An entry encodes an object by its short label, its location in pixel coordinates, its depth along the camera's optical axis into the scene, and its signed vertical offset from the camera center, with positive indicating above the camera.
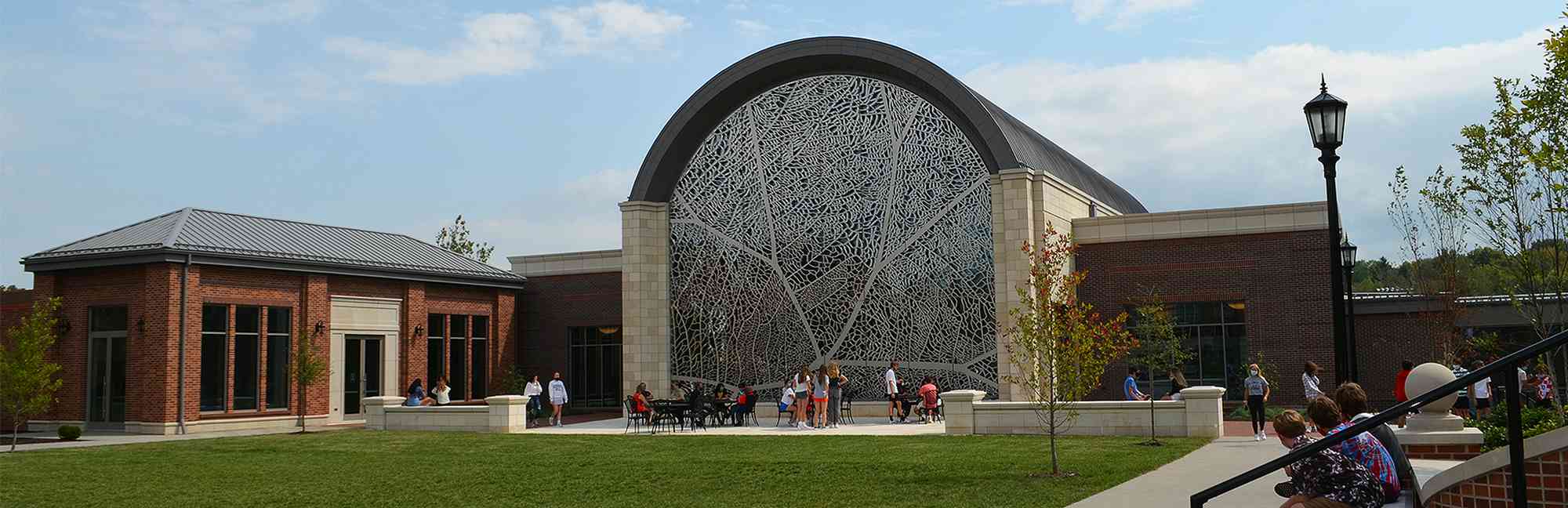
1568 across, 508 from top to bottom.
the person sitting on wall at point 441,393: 28.64 -1.21
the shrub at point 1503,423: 10.34 -1.15
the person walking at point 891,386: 27.52 -1.16
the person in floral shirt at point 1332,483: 7.09 -0.93
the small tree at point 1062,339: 15.35 -0.08
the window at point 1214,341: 28.53 -0.25
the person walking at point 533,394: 30.58 -1.35
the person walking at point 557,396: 29.42 -1.36
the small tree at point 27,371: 22.67 -0.42
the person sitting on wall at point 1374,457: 7.18 -0.78
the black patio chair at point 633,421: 26.50 -1.87
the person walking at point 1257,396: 19.70 -1.10
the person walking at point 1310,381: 19.70 -0.86
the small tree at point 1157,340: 23.65 -0.20
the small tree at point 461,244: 66.44 +5.50
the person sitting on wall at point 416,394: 27.84 -1.22
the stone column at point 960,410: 22.23 -1.41
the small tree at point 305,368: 27.39 -0.53
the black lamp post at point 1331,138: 11.64 +1.90
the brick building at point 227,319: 26.20 +0.64
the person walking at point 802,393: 26.17 -1.22
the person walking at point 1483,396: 19.08 -1.14
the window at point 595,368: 36.62 -0.84
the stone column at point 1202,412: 20.41 -1.39
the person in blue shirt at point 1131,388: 24.08 -1.13
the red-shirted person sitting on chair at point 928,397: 26.81 -1.38
